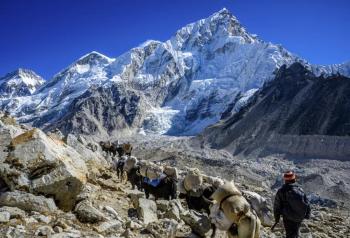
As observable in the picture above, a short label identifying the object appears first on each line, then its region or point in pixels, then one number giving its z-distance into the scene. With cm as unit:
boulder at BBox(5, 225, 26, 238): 637
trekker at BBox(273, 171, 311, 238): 804
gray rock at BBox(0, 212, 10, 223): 704
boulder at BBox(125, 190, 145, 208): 1079
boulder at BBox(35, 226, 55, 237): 671
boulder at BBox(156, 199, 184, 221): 1011
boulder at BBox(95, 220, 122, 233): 773
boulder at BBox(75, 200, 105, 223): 813
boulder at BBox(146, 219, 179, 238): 801
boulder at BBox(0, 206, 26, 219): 740
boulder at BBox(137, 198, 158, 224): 981
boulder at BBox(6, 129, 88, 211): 819
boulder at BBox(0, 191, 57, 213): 786
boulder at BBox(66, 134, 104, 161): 1865
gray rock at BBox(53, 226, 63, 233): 694
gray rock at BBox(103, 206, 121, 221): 915
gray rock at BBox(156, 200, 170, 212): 1108
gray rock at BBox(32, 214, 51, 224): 744
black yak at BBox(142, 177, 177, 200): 1454
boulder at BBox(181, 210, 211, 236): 821
